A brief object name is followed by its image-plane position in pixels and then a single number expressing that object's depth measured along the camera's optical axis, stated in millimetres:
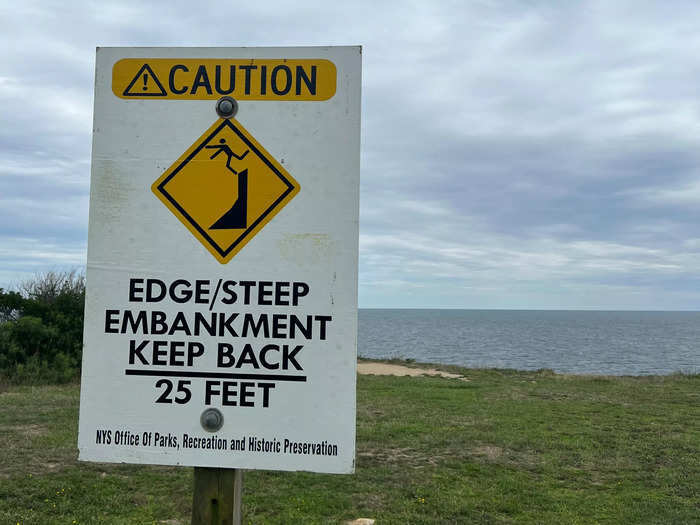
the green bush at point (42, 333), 16859
